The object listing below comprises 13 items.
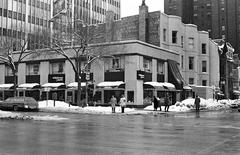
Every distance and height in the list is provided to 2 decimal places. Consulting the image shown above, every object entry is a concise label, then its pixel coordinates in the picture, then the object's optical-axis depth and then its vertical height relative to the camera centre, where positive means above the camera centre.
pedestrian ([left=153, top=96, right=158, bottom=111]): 32.77 -1.58
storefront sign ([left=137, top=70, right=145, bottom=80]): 37.78 +1.30
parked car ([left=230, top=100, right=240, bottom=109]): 46.76 -2.54
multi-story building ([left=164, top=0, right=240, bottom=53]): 120.50 +25.57
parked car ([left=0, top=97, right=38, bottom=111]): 31.81 -1.62
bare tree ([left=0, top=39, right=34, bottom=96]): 39.31 +4.74
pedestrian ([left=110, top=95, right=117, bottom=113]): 29.94 -1.40
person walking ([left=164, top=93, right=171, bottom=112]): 32.75 -1.58
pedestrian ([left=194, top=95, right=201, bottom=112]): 33.78 -1.64
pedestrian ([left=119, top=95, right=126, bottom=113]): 29.76 -1.44
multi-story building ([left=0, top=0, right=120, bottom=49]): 70.38 +16.84
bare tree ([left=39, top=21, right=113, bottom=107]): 34.75 +5.10
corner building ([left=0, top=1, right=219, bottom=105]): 38.38 +3.23
